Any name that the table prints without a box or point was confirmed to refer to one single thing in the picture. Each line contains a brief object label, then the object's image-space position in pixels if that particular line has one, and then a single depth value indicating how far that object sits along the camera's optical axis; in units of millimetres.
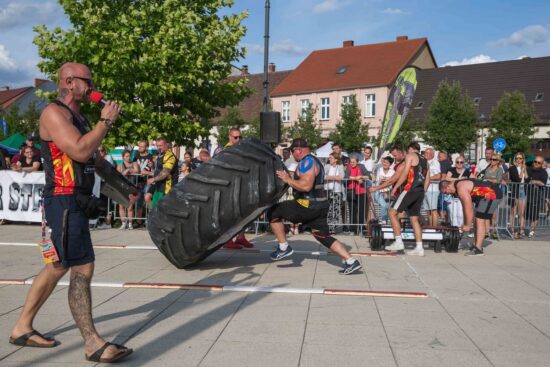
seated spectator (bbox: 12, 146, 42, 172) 12336
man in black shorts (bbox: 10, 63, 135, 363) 3662
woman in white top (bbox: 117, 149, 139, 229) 11930
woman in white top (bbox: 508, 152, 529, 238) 11633
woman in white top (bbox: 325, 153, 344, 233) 11812
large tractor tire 6430
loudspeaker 12695
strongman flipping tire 6973
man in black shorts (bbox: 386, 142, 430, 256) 8867
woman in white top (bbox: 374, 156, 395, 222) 11758
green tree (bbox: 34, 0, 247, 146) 17297
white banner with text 12250
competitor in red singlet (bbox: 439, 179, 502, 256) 9047
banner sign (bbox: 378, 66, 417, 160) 12398
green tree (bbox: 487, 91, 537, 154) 33438
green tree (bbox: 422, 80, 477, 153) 34312
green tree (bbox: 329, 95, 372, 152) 38125
